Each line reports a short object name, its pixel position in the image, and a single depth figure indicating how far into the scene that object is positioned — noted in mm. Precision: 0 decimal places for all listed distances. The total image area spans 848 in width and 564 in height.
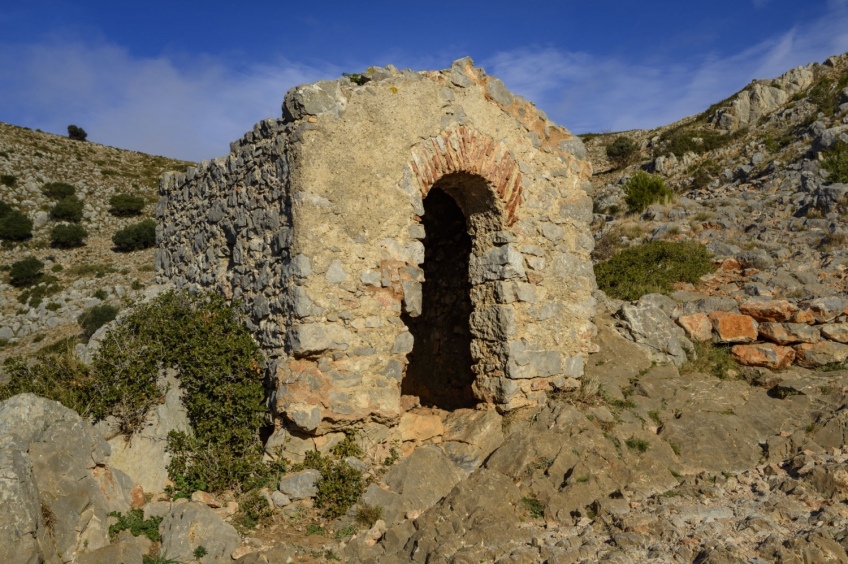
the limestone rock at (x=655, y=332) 8961
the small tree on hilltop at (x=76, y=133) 43875
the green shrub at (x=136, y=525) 5051
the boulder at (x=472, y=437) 6766
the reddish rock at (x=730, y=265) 11641
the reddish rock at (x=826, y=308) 9188
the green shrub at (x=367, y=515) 5637
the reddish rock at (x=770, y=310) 9344
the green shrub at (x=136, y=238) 28109
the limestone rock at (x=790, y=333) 9023
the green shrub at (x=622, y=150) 35438
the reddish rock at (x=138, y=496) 5512
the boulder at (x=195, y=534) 4977
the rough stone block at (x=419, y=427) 6812
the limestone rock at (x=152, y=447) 5812
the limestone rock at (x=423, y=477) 6035
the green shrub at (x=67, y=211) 29828
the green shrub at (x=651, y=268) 10781
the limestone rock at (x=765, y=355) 8781
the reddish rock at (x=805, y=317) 9227
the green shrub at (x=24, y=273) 25000
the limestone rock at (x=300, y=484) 5809
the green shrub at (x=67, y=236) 28156
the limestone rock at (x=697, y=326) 9445
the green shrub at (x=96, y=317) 19917
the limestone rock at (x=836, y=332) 8992
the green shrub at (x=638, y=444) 6711
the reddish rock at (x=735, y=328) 9281
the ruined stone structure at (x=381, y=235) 6238
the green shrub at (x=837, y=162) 15465
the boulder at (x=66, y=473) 4676
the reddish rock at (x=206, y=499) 5675
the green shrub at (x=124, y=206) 31625
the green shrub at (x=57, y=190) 31625
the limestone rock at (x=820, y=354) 8766
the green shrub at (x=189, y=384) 6004
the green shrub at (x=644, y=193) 18125
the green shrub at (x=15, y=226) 27547
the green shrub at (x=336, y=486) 5730
